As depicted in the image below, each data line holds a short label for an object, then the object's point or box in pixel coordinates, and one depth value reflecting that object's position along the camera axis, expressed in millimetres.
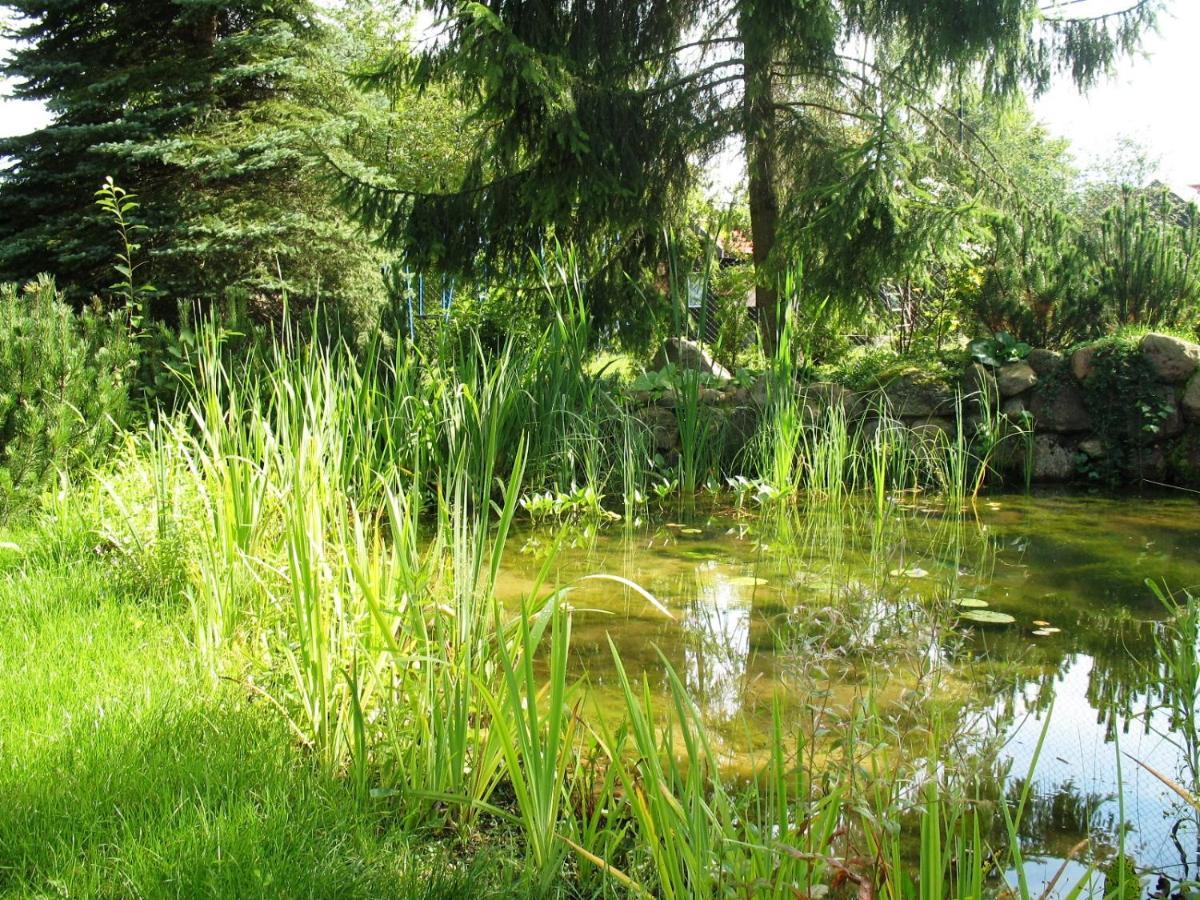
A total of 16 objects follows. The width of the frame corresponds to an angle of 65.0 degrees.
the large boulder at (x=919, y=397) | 6941
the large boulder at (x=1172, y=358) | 6477
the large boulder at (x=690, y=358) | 7241
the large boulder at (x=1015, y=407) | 6784
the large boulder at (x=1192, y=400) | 6395
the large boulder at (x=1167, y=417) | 6445
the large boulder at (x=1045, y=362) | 6914
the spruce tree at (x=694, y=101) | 6879
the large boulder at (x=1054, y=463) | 6730
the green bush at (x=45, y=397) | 4227
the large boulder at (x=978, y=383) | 6691
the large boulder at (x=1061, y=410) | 6793
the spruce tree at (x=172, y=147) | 8391
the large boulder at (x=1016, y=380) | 6898
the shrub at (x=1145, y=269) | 7324
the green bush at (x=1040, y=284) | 7281
